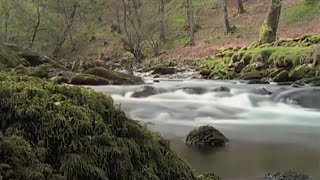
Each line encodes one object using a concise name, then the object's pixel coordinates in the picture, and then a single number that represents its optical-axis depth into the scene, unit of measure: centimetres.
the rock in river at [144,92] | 1290
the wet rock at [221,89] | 1373
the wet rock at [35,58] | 1864
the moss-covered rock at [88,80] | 1515
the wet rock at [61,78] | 1439
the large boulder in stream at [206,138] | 701
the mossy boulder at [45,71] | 1536
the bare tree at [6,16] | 3019
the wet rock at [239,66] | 1968
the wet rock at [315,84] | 1428
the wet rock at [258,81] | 1578
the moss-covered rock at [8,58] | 1643
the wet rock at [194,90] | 1383
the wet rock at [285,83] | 1527
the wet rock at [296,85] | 1396
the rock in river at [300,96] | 1171
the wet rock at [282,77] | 1622
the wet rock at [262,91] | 1294
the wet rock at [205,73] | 2052
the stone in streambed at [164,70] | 2259
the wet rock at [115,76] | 1609
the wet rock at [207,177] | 350
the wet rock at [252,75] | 1762
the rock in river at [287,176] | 514
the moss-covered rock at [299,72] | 1598
